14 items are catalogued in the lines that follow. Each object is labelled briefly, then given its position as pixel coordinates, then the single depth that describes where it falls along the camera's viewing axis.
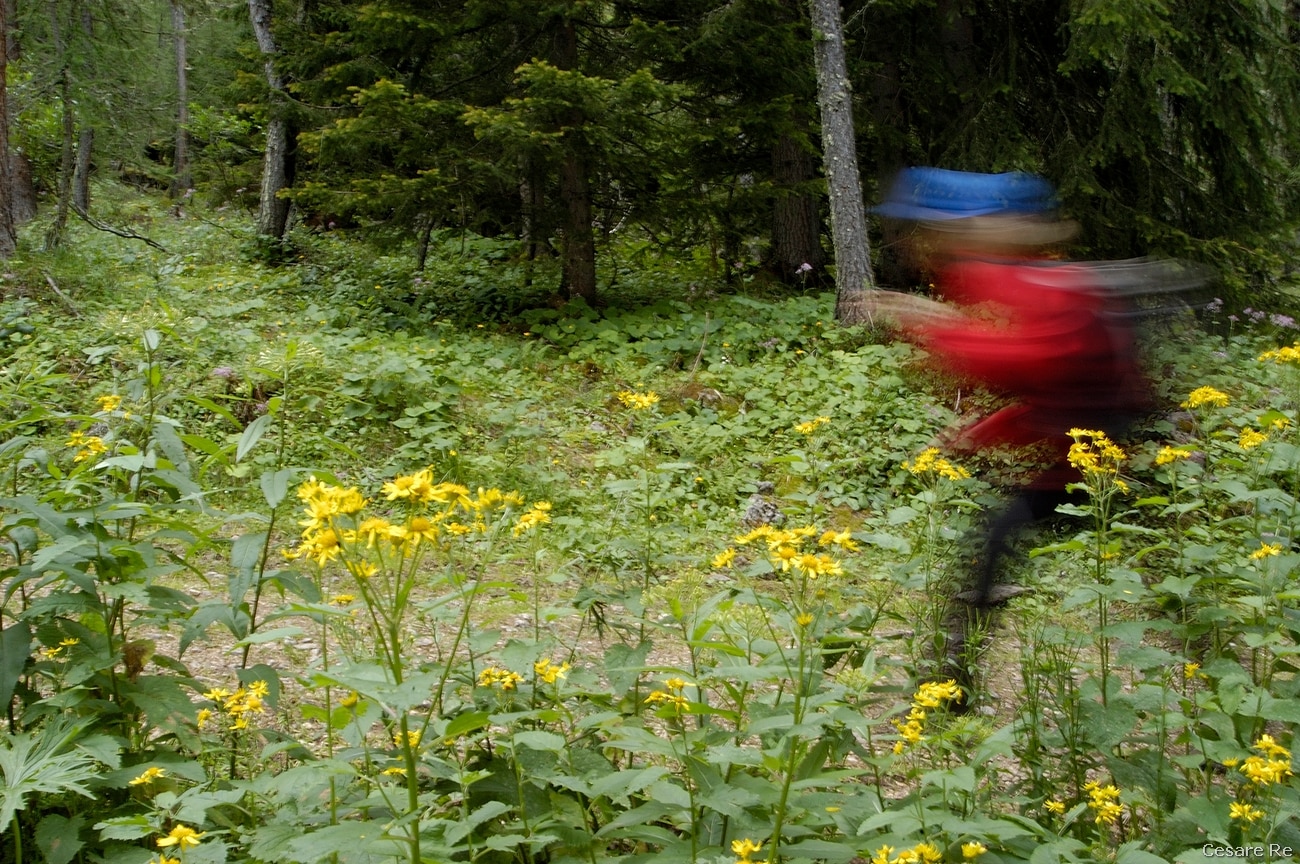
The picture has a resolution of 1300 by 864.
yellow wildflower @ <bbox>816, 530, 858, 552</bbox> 1.84
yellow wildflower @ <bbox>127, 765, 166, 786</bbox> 1.80
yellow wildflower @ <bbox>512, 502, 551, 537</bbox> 2.14
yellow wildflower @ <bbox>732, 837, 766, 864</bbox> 1.51
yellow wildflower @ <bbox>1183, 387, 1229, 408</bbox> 3.04
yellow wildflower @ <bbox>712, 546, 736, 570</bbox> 2.18
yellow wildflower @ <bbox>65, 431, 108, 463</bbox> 2.27
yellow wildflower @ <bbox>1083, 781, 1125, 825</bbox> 1.89
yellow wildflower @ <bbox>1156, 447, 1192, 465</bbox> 2.65
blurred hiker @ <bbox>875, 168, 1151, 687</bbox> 2.93
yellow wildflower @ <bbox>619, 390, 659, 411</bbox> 2.71
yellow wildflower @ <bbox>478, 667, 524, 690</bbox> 1.94
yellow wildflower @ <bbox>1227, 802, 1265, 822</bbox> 1.69
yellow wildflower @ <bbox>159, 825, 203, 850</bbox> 1.49
